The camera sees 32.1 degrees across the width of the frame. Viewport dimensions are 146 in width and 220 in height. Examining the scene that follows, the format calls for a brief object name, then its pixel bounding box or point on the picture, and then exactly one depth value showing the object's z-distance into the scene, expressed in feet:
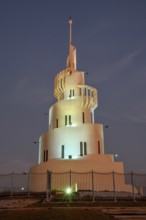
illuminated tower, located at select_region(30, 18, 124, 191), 90.58
